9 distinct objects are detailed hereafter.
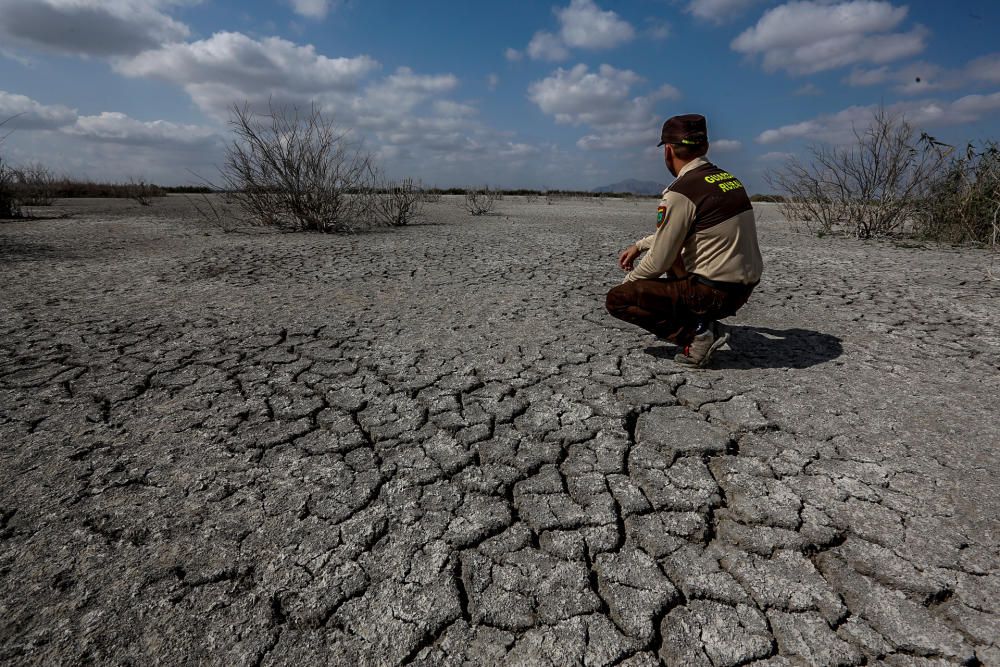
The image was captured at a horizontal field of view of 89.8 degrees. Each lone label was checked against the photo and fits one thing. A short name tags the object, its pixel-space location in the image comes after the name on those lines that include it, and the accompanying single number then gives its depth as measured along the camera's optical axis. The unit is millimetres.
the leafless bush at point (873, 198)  6363
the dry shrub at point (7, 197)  7785
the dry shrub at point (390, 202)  8141
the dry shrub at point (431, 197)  15500
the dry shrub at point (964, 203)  6137
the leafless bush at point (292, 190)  6855
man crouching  2252
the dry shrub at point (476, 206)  11133
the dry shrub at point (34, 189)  10140
